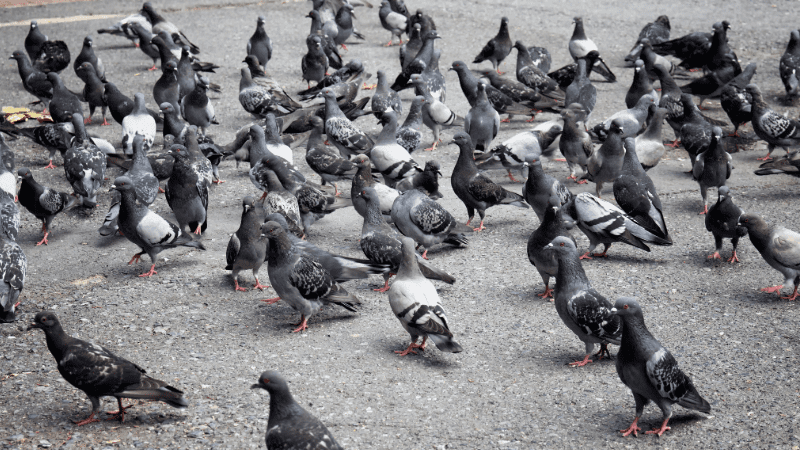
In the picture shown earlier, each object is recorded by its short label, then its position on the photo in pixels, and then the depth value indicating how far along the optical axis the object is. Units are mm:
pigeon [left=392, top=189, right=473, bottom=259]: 8094
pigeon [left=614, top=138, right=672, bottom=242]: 8274
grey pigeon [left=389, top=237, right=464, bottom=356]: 6059
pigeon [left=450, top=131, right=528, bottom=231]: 8945
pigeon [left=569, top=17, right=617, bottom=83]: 14906
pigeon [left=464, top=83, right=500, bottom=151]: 11172
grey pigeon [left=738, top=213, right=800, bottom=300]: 7160
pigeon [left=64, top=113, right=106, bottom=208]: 9273
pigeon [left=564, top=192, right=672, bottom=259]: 8031
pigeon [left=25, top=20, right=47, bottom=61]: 14680
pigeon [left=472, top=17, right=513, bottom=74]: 15088
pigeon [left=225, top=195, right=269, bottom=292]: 7422
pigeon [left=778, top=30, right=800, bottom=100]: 13211
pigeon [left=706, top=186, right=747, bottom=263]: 8016
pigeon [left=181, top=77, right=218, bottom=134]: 11516
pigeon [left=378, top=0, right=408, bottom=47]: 16953
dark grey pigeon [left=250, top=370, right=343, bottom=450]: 4445
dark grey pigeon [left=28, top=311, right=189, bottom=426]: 5223
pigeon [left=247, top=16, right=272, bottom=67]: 14883
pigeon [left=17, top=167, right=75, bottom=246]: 8750
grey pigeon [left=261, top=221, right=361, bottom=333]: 6738
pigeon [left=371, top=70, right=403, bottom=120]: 12133
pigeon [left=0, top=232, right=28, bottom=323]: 6738
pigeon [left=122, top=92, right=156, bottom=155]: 10609
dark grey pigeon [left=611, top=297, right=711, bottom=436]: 5133
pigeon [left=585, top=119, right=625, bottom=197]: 9590
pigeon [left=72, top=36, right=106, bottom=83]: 13664
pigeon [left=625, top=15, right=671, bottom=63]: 15797
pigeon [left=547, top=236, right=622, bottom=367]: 5988
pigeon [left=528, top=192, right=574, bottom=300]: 7312
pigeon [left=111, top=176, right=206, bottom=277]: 7832
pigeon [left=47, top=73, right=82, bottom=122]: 11594
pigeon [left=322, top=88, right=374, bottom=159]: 10766
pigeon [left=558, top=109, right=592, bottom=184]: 10211
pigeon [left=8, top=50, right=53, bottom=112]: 12875
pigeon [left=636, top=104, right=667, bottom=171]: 10250
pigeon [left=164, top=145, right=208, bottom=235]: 8719
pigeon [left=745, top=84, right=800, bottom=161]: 10719
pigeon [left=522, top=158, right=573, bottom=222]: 8688
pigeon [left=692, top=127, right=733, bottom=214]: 9281
